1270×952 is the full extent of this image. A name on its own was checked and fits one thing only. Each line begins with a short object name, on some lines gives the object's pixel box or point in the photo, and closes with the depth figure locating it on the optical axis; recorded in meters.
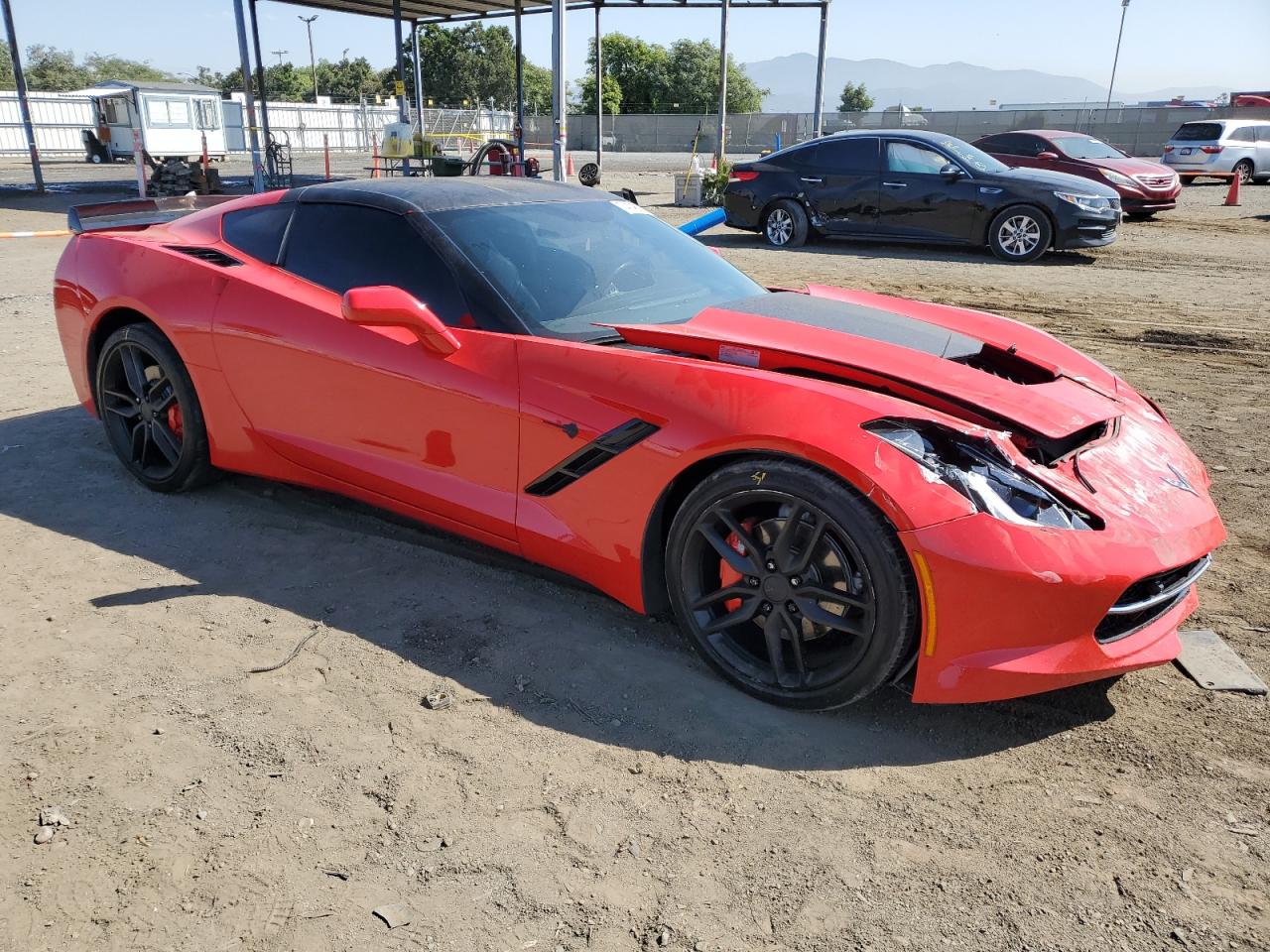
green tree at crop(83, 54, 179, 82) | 97.72
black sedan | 11.23
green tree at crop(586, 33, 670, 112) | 74.44
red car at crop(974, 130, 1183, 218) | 15.13
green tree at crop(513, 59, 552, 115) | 90.45
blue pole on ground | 5.51
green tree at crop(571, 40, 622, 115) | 64.69
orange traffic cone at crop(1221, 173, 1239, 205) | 17.73
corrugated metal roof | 22.11
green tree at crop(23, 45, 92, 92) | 87.94
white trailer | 27.06
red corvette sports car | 2.40
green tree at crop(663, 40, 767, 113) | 73.81
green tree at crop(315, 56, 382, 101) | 104.59
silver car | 22.23
